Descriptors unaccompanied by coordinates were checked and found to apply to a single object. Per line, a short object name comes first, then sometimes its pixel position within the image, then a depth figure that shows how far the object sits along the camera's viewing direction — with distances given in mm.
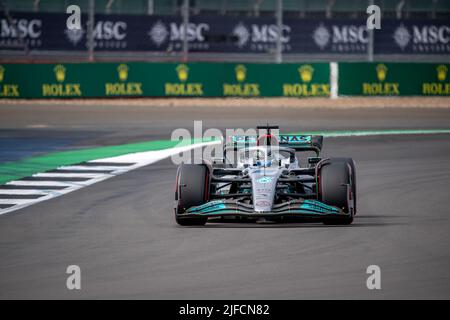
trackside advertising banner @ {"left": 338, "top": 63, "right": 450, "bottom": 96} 38844
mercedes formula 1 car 12953
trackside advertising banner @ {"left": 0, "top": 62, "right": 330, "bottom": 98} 38500
